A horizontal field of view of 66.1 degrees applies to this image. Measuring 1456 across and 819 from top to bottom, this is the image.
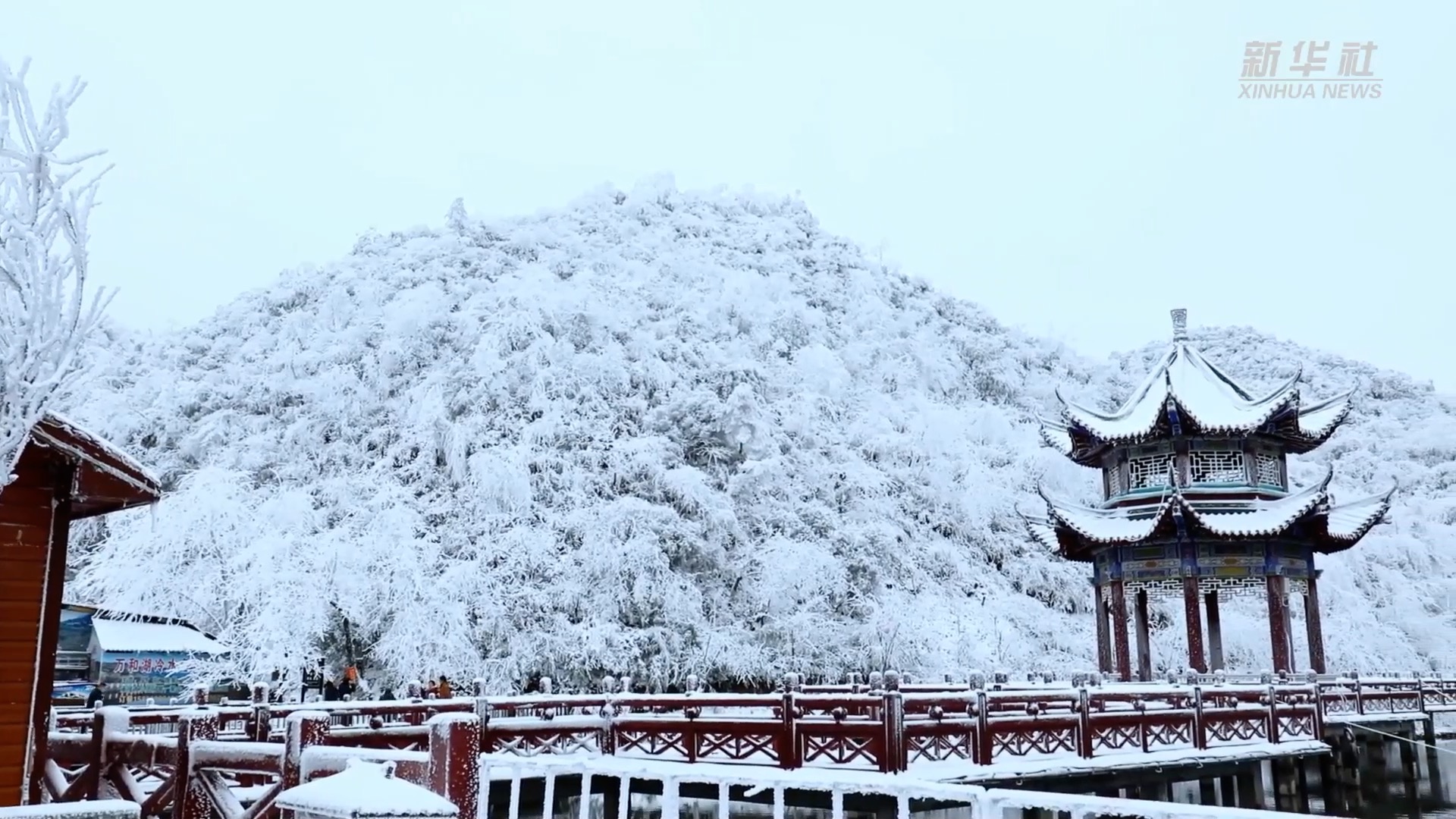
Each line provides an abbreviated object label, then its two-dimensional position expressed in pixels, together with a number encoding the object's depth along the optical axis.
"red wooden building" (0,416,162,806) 7.98
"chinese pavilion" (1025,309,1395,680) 24.61
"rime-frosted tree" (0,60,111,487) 7.06
